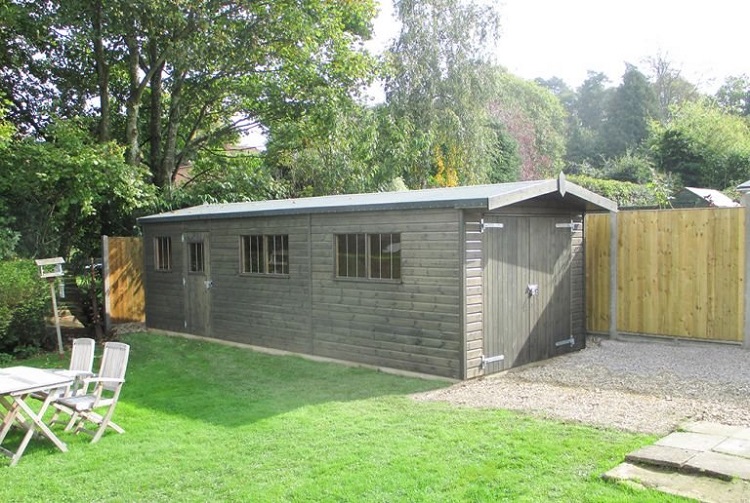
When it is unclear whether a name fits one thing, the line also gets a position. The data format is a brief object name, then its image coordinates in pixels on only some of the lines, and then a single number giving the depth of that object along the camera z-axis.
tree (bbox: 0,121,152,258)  11.81
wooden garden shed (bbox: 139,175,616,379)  7.82
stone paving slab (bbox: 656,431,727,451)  4.96
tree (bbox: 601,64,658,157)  48.00
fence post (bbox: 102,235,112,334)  12.81
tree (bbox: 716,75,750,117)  43.28
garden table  5.39
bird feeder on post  10.38
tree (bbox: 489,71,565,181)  31.22
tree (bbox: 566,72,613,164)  49.04
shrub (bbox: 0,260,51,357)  10.16
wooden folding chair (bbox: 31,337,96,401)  6.52
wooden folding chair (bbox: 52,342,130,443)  5.87
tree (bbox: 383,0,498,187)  22.92
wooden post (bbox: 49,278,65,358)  10.37
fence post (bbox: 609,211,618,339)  10.25
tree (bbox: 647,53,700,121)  50.59
